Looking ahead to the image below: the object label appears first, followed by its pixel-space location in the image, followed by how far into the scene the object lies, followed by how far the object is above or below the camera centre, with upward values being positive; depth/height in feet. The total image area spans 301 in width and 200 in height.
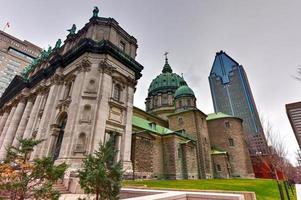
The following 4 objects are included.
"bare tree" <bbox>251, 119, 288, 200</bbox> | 46.47 +6.04
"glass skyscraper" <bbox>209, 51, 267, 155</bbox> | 414.64 +225.99
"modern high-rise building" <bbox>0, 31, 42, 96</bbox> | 258.78 +177.20
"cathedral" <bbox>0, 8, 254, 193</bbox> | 62.72 +25.77
